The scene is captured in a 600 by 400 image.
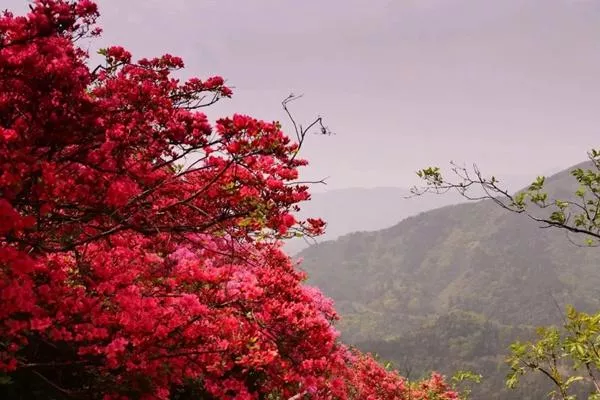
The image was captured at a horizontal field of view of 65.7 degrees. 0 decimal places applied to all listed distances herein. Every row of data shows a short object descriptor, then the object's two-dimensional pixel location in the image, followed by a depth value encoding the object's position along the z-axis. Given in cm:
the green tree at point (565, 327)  617
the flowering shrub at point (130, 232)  440
